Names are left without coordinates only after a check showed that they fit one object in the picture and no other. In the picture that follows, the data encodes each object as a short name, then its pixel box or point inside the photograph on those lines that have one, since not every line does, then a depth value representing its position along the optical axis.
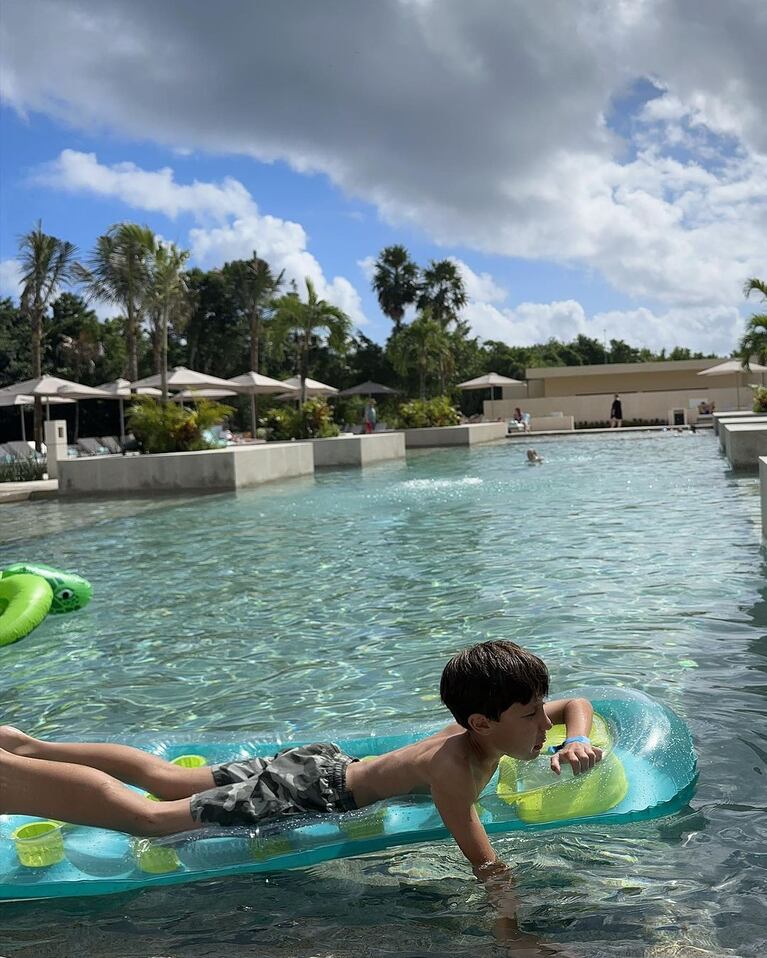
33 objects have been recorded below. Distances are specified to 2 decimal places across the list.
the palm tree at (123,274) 32.41
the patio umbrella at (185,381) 28.47
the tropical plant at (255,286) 48.38
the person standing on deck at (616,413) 39.81
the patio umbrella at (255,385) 31.54
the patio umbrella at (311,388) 35.16
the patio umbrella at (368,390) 43.41
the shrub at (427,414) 33.12
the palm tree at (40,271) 33.56
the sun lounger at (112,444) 29.23
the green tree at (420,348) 47.34
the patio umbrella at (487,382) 45.81
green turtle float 6.86
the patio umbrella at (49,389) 26.28
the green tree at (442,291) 57.31
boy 2.74
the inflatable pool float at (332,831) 3.04
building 44.72
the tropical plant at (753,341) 25.81
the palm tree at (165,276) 26.27
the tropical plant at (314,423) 26.22
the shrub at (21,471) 21.34
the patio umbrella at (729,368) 39.72
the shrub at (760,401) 23.64
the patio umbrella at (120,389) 29.39
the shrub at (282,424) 26.47
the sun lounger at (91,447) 27.39
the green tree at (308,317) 33.81
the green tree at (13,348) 43.50
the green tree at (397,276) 57.53
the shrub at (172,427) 19.06
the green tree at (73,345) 45.69
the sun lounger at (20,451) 23.68
